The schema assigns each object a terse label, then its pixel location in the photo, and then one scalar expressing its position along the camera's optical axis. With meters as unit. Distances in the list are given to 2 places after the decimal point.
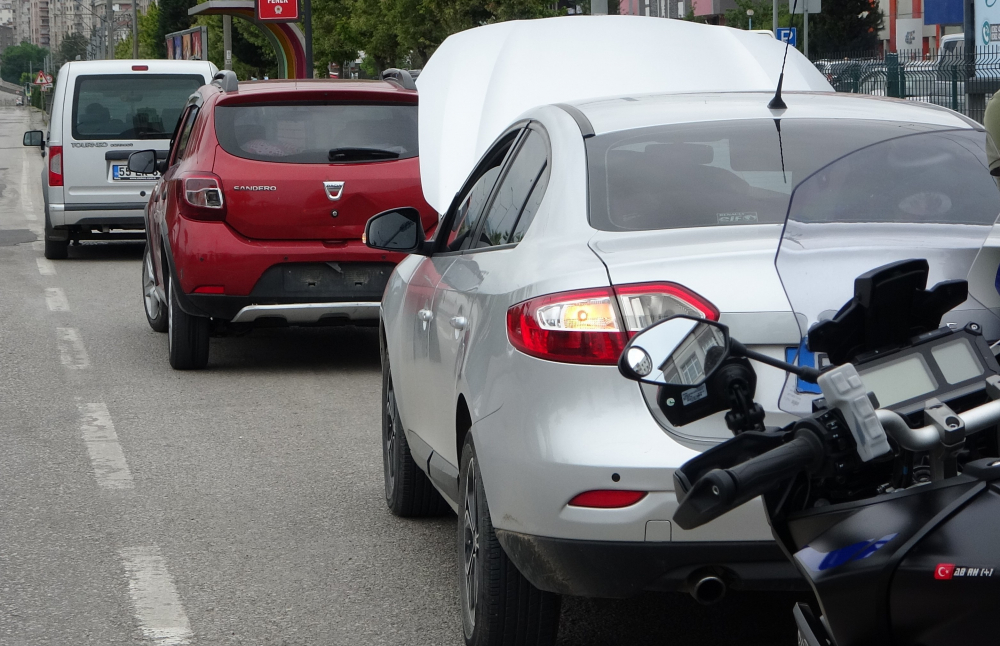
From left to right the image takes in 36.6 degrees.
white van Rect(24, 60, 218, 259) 15.92
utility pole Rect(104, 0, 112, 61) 75.00
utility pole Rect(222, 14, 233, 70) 36.50
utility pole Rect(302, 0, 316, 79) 26.09
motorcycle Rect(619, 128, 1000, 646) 2.04
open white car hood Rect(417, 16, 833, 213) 8.51
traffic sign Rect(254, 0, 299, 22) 28.11
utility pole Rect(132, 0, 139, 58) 71.06
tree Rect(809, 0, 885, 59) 57.97
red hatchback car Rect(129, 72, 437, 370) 8.66
